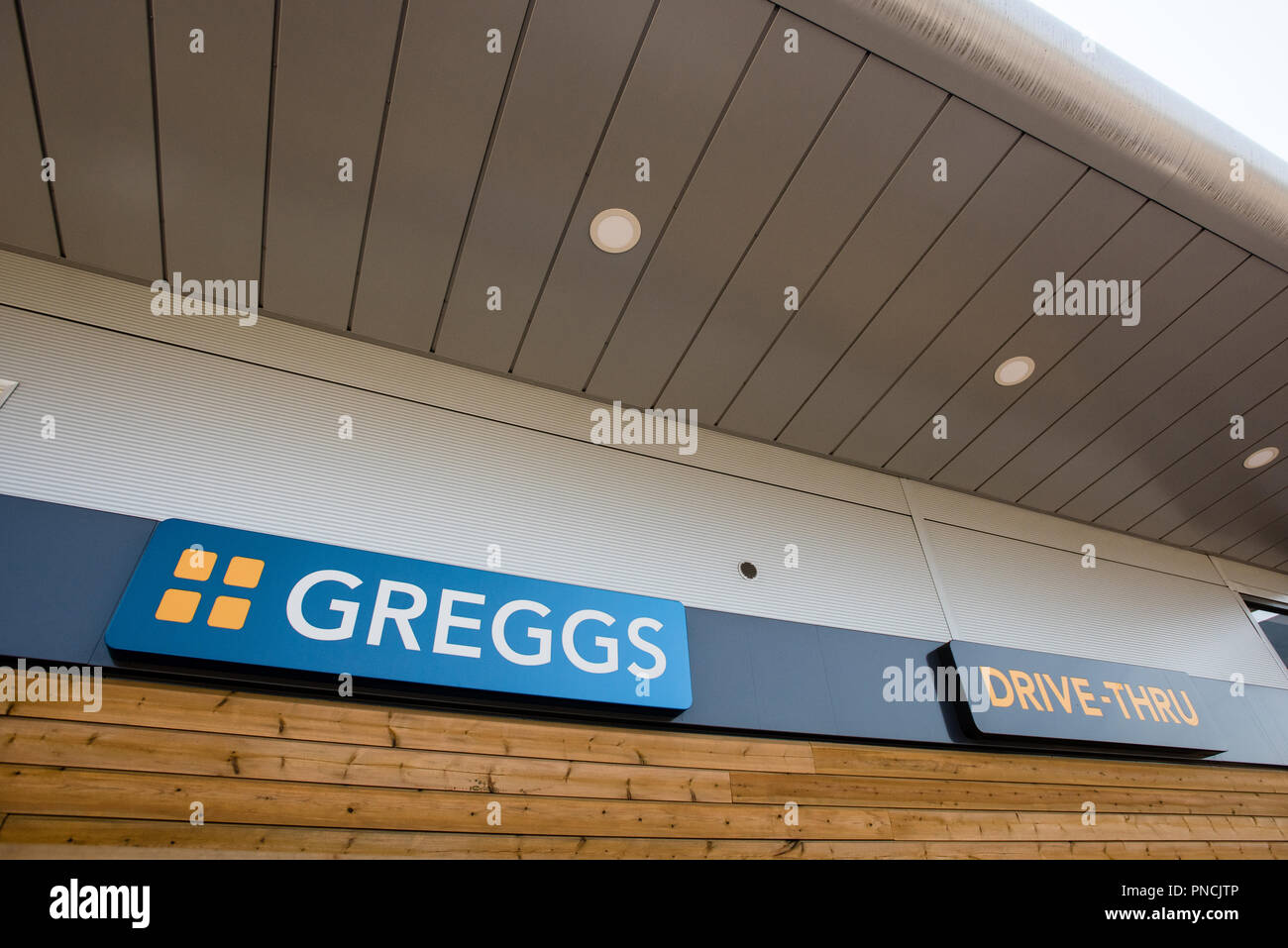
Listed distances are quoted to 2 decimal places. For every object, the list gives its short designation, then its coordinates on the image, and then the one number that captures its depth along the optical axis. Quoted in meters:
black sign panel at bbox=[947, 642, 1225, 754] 3.32
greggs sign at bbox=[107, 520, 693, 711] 2.20
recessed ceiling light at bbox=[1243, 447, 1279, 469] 4.39
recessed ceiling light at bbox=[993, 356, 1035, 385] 3.62
